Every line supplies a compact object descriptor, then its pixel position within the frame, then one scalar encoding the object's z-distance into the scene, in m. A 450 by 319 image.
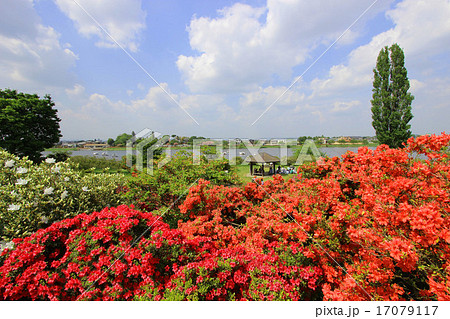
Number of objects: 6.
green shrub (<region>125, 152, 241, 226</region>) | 5.21
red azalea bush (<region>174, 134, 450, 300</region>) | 2.06
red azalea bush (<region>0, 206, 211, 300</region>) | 2.45
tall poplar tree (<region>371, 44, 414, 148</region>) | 18.80
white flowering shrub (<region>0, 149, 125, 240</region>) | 3.51
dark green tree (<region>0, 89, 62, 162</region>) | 13.65
